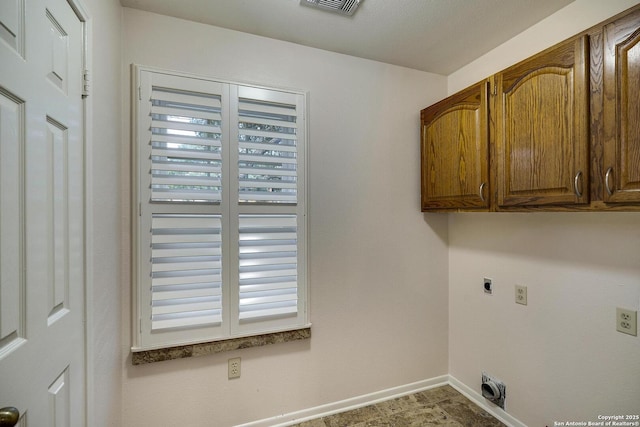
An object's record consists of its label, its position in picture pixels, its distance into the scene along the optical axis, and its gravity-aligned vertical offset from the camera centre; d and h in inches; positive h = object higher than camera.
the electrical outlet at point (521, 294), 69.7 -20.6
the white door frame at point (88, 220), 43.6 -1.1
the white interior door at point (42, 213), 28.0 +0.0
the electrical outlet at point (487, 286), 78.2 -20.7
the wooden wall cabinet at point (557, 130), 43.2 +15.5
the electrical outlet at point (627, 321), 51.5 -20.4
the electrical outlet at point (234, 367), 68.5 -37.6
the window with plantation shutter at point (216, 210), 61.9 +0.6
